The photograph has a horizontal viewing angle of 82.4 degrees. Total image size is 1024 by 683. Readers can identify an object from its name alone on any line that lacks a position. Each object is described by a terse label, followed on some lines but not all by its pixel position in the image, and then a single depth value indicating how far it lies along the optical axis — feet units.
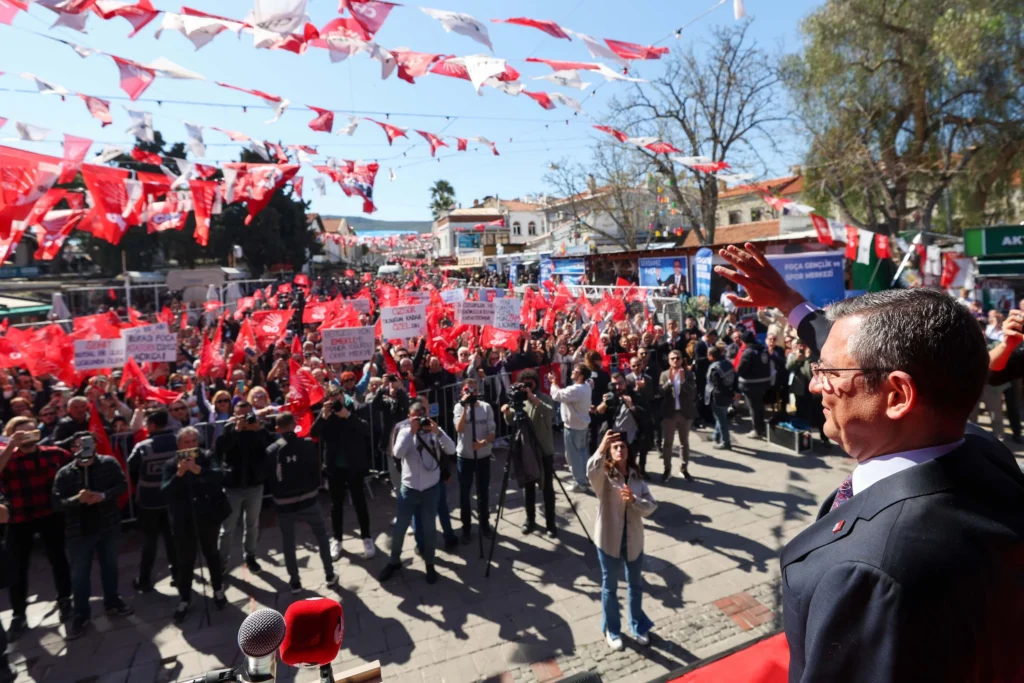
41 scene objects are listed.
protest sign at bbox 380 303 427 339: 31.19
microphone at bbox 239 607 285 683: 4.42
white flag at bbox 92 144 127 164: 32.91
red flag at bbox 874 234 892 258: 41.92
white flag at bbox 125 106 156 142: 27.66
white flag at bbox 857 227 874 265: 40.28
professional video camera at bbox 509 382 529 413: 20.30
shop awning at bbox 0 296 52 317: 54.24
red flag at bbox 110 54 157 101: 20.12
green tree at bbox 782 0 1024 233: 57.16
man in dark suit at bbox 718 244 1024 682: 3.05
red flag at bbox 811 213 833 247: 40.56
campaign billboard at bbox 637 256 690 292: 69.62
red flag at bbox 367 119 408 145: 31.01
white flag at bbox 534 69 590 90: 21.75
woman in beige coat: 14.85
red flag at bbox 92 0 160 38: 15.73
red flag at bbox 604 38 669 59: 19.66
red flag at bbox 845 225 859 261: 41.27
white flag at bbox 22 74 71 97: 23.42
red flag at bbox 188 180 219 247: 34.16
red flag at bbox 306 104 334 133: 29.01
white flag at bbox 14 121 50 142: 25.98
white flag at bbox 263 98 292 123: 25.21
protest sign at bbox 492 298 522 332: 32.24
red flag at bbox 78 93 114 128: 26.14
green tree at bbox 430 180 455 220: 245.45
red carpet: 6.33
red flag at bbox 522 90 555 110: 24.49
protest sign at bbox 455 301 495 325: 32.86
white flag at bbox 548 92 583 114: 24.39
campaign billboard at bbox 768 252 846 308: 38.27
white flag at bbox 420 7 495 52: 17.31
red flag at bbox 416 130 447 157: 32.68
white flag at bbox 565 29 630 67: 19.11
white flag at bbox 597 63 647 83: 21.07
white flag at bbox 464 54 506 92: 18.49
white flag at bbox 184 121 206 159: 30.23
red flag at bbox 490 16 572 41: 18.47
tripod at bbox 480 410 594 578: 19.86
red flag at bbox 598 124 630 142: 27.99
